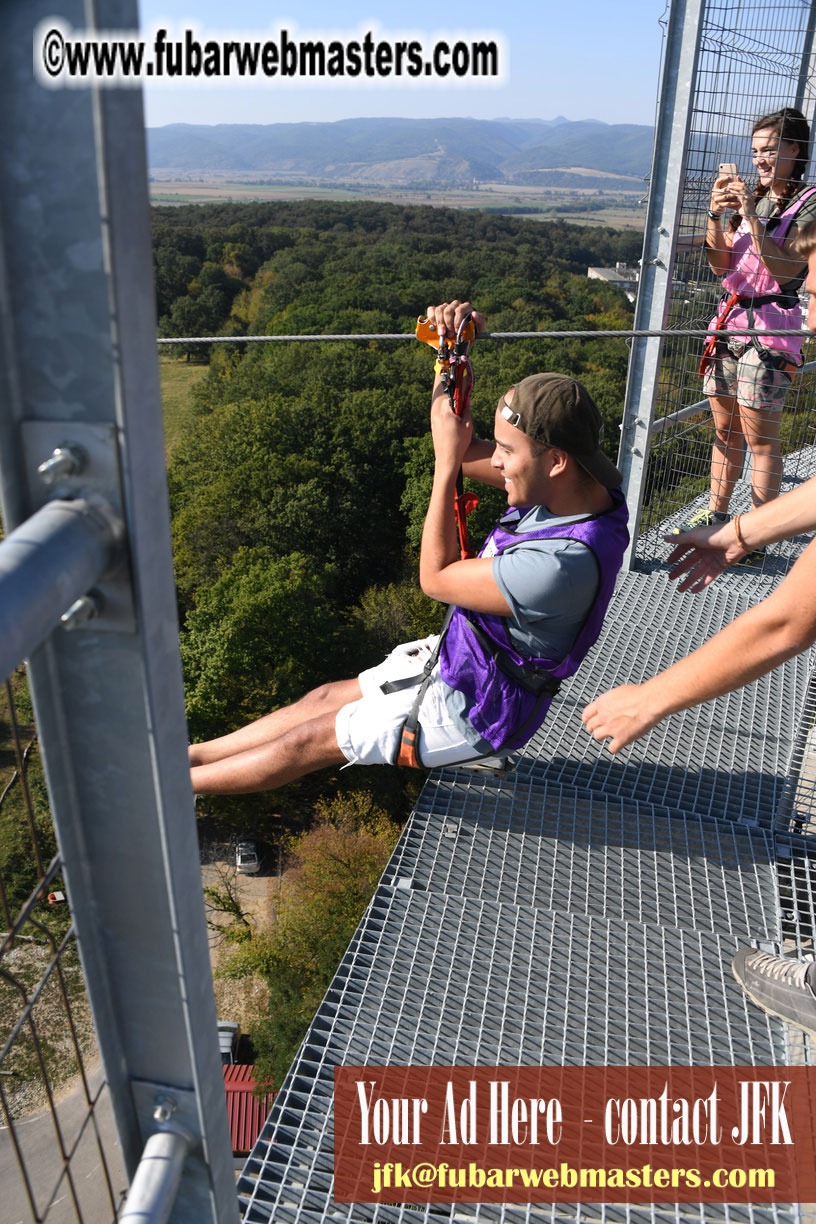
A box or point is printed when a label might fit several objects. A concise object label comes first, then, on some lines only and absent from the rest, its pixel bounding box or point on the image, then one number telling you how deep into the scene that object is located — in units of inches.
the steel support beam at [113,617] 34.3
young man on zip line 113.7
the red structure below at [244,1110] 633.6
